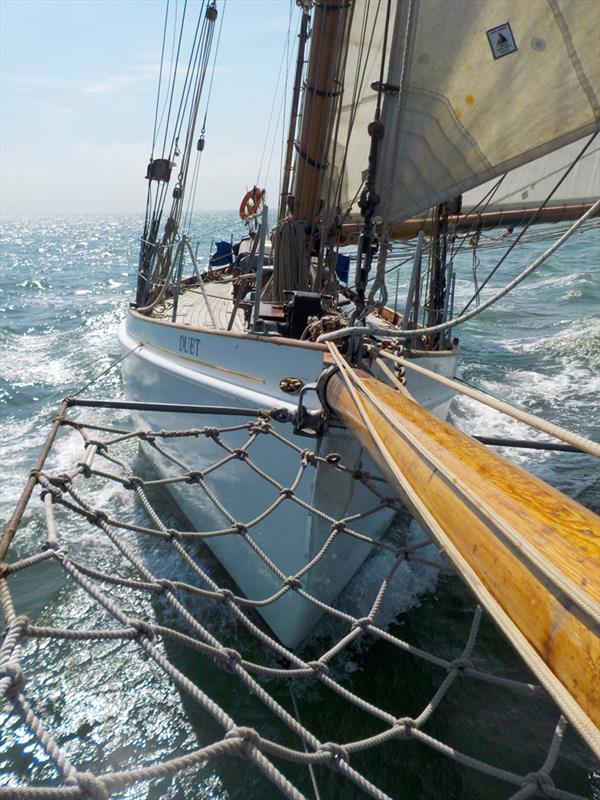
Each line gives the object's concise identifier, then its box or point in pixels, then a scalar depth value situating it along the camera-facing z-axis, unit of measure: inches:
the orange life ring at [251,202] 470.3
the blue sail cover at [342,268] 366.6
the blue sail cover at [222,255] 478.3
